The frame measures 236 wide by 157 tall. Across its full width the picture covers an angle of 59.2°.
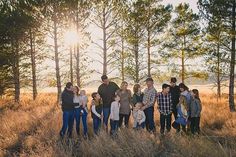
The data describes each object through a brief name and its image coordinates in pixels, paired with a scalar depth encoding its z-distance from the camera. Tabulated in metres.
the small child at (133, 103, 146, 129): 6.29
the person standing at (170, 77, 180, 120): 6.26
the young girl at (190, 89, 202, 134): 6.12
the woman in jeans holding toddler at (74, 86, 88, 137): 6.57
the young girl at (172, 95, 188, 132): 6.00
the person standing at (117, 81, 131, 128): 6.42
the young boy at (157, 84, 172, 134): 6.05
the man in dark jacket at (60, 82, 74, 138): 6.36
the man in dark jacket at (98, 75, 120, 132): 6.46
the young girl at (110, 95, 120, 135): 6.34
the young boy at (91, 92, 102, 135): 6.45
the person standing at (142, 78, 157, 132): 6.13
